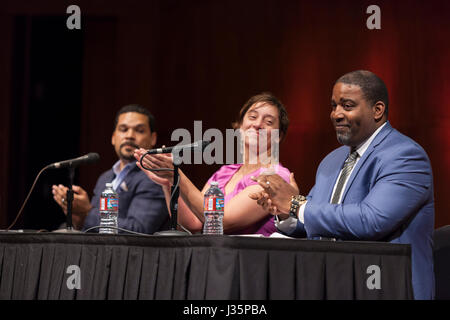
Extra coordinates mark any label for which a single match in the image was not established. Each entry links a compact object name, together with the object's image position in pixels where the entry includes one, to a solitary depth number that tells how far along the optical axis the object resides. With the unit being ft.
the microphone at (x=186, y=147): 15.37
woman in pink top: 19.48
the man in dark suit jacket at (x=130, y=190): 22.35
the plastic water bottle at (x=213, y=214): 16.90
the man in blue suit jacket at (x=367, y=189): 14.51
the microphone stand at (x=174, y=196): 15.17
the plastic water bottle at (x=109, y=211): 19.86
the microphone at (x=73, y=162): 18.84
